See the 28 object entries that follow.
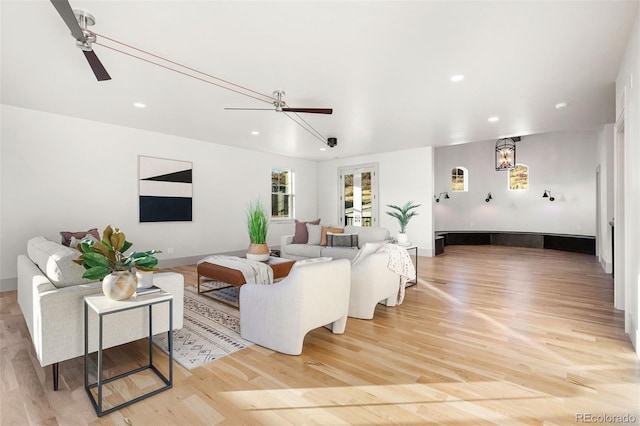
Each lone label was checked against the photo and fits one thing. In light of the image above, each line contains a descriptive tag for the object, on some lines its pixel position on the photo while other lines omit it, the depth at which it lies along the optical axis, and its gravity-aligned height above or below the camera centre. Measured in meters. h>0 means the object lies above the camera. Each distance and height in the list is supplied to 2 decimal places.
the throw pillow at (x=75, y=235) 4.48 -0.27
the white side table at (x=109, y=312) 1.79 -0.65
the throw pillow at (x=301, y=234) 6.46 -0.38
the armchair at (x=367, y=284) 3.30 -0.74
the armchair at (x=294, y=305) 2.45 -0.75
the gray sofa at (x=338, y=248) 5.51 -0.61
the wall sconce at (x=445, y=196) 10.85 +0.67
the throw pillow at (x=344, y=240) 5.79 -0.46
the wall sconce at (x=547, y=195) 9.28 +0.60
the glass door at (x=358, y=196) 8.59 +0.57
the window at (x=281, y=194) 8.38 +0.62
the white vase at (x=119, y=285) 1.89 -0.42
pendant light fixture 9.85 +1.98
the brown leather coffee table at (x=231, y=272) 3.66 -0.70
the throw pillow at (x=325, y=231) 6.09 -0.31
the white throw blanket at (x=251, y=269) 3.73 -0.66
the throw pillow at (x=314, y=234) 6.30 -0.38
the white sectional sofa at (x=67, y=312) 1.94 -0.65
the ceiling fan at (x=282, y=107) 3.69 +1.39
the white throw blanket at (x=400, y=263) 3.54 -0.55
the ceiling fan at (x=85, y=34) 1.98 +1.27
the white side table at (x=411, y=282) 4.67 -1.07
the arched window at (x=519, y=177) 9.90 +1.21
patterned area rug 2.53 -1.12
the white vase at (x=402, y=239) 4.88 -0.37
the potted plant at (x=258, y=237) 4.44 -0.31
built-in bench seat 8.14 -0.75
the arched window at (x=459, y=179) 10.81 +1.26
